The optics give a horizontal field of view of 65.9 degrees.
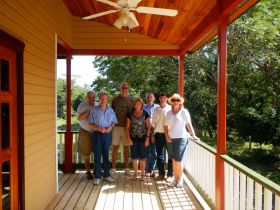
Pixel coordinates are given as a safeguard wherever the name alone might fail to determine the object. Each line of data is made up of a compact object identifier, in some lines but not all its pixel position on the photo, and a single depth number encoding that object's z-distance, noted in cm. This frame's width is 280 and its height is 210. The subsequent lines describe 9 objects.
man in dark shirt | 390
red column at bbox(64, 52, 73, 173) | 429
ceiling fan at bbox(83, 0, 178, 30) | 245
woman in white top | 335
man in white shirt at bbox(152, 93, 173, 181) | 367
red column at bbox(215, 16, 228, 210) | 254
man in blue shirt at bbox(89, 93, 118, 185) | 356
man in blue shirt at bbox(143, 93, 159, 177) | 392
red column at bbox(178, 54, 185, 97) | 462
